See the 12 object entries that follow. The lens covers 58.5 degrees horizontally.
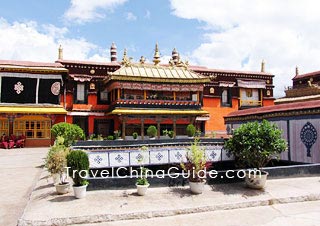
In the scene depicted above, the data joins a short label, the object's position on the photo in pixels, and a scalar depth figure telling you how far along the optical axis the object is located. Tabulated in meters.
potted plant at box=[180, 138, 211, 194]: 8.48
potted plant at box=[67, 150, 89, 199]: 7.81
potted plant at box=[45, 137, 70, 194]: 8.59
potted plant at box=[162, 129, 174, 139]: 24.77
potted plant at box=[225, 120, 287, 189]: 8.95
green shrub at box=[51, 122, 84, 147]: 13.23
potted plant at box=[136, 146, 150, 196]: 8.21
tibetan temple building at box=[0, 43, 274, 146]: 23.86
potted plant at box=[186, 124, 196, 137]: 22.75
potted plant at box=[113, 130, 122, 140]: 23.45
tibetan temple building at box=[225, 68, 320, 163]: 11.52
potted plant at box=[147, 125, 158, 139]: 22.38
